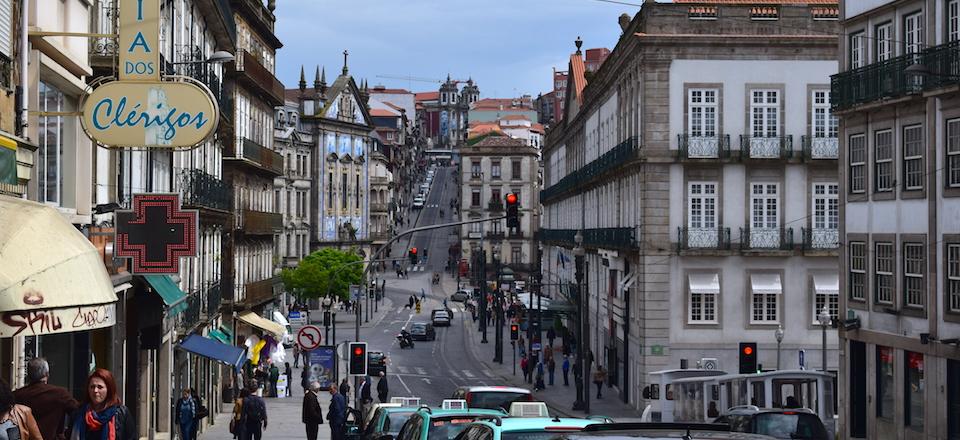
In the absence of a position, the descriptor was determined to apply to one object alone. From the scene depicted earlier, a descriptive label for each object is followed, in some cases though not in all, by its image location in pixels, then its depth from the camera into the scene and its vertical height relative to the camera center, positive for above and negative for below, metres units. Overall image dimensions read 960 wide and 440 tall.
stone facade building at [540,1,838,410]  48.69 +1.67
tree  99.06 -2.87
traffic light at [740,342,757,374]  37.78 -3.09
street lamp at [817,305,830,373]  39.72 -2.27
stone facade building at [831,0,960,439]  31.62 +0.32
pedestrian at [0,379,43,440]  10.81 -1.38
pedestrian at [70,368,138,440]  12.40 -1.49
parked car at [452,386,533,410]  29.61 -3.19
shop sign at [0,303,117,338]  13.14 -0.78
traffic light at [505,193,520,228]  38.69 +0.59
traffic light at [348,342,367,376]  38.09 -3.15
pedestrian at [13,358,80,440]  12.45 -1.39
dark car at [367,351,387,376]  54.69 -4.89
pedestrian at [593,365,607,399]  55.56 -5.32
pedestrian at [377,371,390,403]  48.25 -4.96
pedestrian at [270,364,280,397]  53.12 -5.11
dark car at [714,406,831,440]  24.08 -3.04
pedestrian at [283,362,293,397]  56.16 -5.39
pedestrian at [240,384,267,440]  29.22 -3.49
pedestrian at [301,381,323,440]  30.25 -3.61
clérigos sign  18.84 +1.64
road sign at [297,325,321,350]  36.88 -2.52
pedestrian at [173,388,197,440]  31.20 -3.76
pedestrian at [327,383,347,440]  30.66 -3.67
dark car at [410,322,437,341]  89.00 -5.79
